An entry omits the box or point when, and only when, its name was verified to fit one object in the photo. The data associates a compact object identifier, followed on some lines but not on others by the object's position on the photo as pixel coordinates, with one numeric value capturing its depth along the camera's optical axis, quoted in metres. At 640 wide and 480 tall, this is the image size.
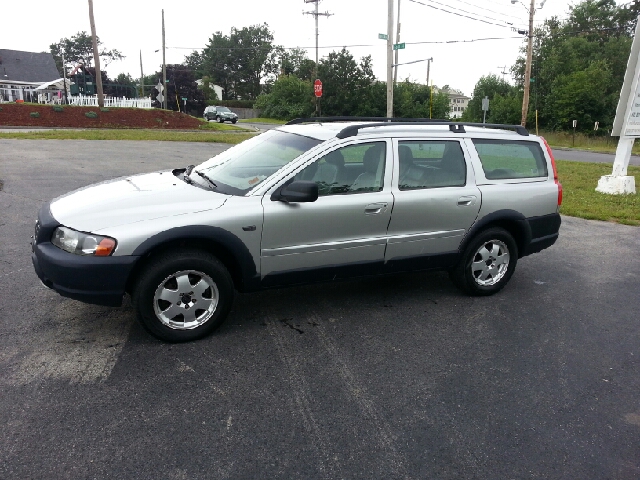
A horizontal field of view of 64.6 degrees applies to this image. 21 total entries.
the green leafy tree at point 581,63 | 44.12
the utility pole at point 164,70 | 44.48
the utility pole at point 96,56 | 29.33
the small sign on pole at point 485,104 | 30.58
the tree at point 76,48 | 110.44
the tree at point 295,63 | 62.52
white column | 11.40
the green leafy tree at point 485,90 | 52.53
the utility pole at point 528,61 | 27.84
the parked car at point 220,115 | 46.62
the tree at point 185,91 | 61.86
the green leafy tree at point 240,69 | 94.06
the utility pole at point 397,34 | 27.92
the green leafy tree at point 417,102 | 46.53
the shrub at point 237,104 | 69.53
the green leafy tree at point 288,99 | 54.72
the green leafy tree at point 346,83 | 48.66
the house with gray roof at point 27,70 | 55.66
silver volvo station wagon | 3.71
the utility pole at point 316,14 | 45.91
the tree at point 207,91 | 72.12
